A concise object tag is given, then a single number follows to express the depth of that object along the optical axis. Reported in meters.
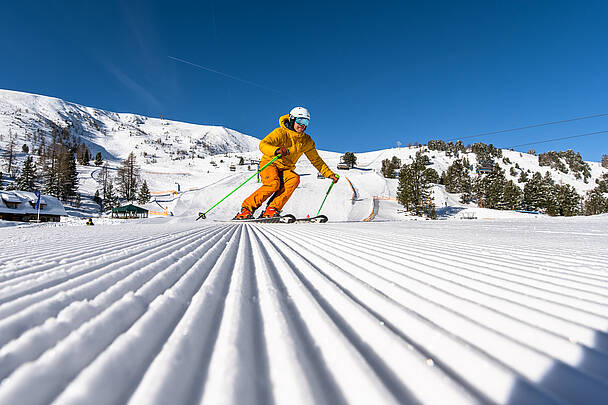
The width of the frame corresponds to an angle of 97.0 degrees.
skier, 7.73
